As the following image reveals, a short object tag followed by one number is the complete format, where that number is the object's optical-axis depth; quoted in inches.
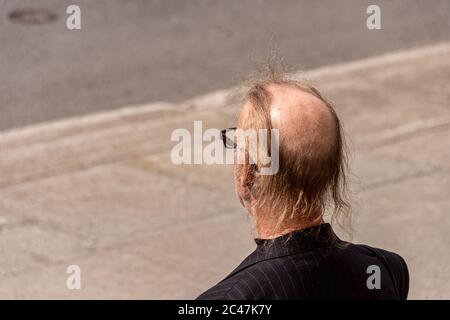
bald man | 218.8
